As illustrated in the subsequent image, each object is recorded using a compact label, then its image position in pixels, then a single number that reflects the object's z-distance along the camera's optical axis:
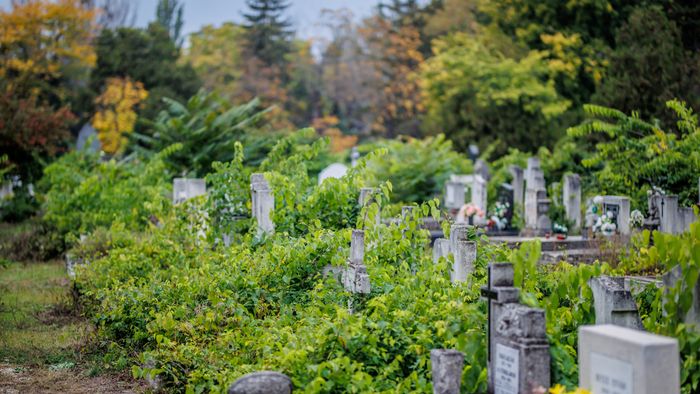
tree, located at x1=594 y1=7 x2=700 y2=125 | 20.38
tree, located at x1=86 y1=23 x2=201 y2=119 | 43.44
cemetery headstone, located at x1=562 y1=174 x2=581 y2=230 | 18.55
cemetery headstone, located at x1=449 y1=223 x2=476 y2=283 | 8.31
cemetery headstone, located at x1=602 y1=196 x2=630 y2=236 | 14.98
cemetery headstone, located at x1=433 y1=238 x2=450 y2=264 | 8.89
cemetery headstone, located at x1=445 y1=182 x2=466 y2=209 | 20.99
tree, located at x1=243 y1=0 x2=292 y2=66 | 57.69
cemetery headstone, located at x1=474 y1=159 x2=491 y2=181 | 24.27
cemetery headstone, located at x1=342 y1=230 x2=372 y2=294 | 7.93
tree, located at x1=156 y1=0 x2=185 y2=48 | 72.00
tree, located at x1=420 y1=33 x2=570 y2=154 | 31.22
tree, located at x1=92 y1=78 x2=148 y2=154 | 41.12
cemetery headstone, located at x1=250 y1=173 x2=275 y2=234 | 11.24
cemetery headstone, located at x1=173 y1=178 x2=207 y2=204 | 16.20
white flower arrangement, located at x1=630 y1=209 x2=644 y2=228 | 14.36
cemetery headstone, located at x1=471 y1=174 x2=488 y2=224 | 20.41
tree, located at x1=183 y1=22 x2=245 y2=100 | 51.34
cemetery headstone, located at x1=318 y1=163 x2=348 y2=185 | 25.05
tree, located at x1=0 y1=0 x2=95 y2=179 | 39.50
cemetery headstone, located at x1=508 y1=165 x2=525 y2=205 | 20.72
